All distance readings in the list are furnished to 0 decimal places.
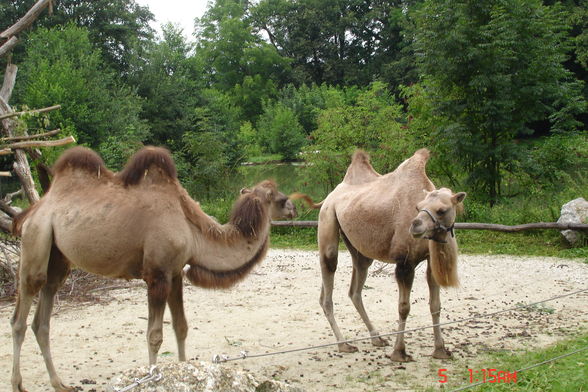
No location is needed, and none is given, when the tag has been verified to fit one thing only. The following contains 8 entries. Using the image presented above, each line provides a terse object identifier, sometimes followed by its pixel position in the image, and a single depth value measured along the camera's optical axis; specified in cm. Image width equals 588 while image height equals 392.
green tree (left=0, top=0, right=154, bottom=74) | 2925
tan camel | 486
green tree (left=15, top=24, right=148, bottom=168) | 1980
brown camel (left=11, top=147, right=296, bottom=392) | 438
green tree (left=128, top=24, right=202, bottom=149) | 2975
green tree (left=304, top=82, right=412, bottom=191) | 1522
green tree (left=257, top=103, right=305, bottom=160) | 3688
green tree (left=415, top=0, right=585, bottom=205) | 1383
